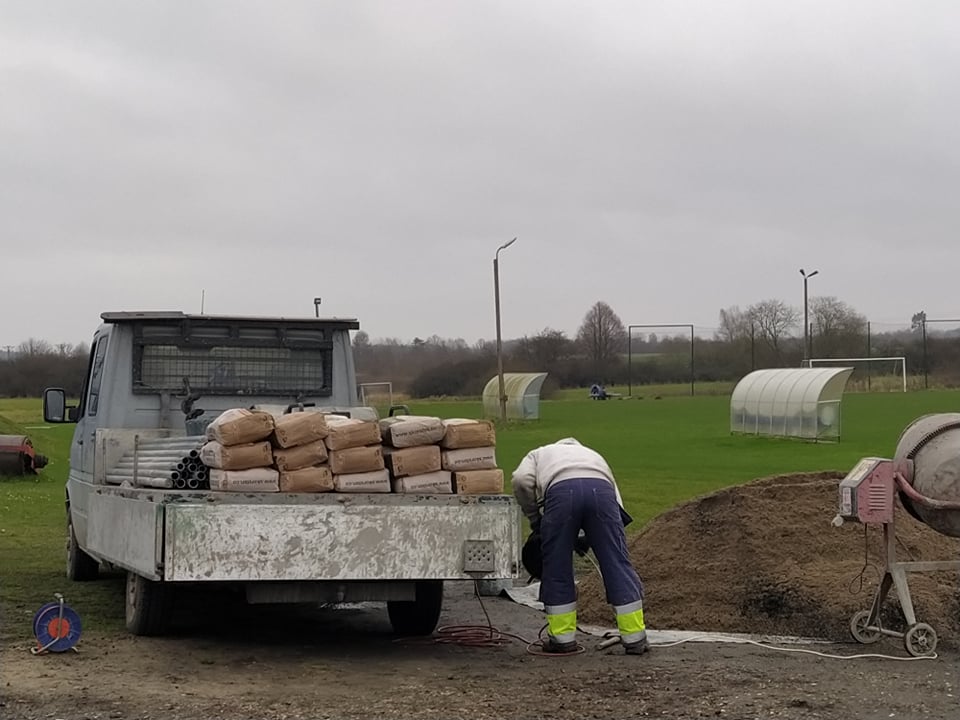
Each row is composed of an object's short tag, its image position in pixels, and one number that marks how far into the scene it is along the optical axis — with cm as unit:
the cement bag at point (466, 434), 873
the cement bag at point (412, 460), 859
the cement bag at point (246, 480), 819
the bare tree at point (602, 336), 8212
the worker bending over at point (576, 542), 875
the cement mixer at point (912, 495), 894
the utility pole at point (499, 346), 4997
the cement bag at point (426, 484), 857
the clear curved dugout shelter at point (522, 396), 5350
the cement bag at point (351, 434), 848
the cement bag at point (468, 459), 873
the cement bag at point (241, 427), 825
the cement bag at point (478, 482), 868
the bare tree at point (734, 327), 7962
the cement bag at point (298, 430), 835
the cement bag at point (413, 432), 864
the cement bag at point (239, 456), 820
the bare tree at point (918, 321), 7850
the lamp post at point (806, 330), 7448
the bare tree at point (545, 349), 7719
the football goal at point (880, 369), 7216
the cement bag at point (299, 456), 835
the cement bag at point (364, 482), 844
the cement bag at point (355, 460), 844
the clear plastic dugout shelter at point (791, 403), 3706
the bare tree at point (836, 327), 8038
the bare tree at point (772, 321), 8154
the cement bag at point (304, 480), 832
